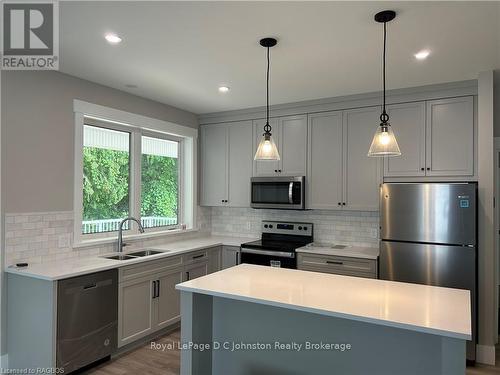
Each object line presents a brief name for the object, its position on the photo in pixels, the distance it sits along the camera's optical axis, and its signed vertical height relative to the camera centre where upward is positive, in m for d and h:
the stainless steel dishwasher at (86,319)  2.70 -1.03
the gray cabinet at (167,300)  3.63 -1.14
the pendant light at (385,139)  2.10 +0.34
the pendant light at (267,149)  2.54 +0.33
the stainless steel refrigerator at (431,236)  3.08 -0.37
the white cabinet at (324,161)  4.06 +0.39
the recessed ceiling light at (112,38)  2.43 +1.10
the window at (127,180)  3.56 +0.15
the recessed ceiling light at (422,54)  2.68 +1.11
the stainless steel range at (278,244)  4.01 -0.62
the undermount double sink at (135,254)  3.59 -0.66
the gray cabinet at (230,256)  4.46 -0.80
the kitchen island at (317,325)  1.77 -0.79
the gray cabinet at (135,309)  3.21 -1.11
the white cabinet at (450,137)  3.38 +0.58
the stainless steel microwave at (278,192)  4.21 +0.03
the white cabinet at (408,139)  3.61 +0.59
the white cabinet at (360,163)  3.85 +0.35
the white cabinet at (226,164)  4.71 +0.42
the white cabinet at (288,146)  4.30 +0.60
